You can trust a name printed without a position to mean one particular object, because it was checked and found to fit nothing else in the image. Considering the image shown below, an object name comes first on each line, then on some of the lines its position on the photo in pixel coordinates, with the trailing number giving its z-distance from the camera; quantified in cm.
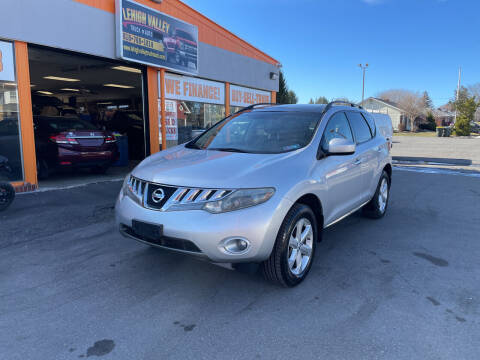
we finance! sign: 1079
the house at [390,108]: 6550
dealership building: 717
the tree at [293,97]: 5239
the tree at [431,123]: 6444
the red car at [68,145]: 838
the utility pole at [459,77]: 5912
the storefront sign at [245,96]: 1363
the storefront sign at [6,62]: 685
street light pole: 5688
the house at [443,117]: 8438
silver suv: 287
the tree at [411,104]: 6500
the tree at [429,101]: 9984
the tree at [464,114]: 4575
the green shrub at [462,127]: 4569
